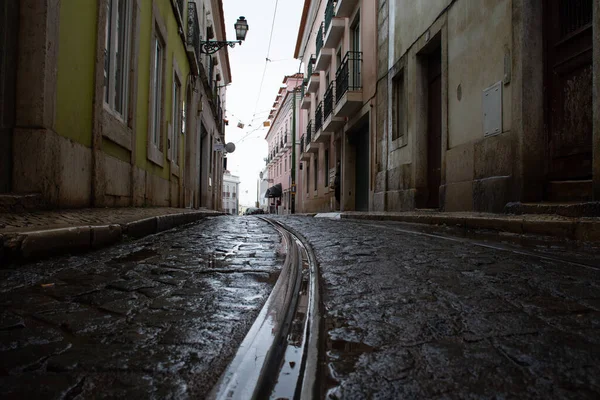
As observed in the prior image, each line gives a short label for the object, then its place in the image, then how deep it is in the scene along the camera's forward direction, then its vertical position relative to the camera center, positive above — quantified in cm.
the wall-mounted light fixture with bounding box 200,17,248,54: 1438 +611
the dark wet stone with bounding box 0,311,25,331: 129 -39
